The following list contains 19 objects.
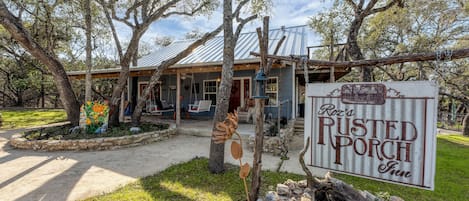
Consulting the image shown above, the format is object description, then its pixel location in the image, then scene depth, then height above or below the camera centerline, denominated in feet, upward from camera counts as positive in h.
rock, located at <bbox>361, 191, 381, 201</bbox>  7.74 -3.52
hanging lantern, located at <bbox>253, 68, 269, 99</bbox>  7.50 +0.47
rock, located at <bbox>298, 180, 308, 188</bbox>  8.85 -3.54
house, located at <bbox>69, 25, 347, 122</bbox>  27.93 +3.13
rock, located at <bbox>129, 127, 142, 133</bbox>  21.24 -3.29
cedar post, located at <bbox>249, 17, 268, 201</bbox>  7.56 -0.87
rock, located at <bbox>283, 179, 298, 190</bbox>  8.75 -3.55
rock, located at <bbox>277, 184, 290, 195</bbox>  8.32 -3.54
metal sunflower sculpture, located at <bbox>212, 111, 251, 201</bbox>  6.91 -1.46
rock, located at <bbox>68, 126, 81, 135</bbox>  20.27 -3.28
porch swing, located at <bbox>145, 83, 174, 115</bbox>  30.17 -1.43
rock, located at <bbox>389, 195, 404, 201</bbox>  8.45 -3.88
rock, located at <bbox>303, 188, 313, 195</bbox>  7.82 -3.39
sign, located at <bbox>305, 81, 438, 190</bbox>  5.49 -0.87
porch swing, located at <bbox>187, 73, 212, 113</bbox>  27.99 -1.24
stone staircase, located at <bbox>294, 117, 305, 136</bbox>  27.28 -3.73
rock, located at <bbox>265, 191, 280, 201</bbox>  7.69 -3.52
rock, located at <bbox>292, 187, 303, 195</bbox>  8.42 -3.62
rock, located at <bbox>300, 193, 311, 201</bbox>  7.61 -3.49
